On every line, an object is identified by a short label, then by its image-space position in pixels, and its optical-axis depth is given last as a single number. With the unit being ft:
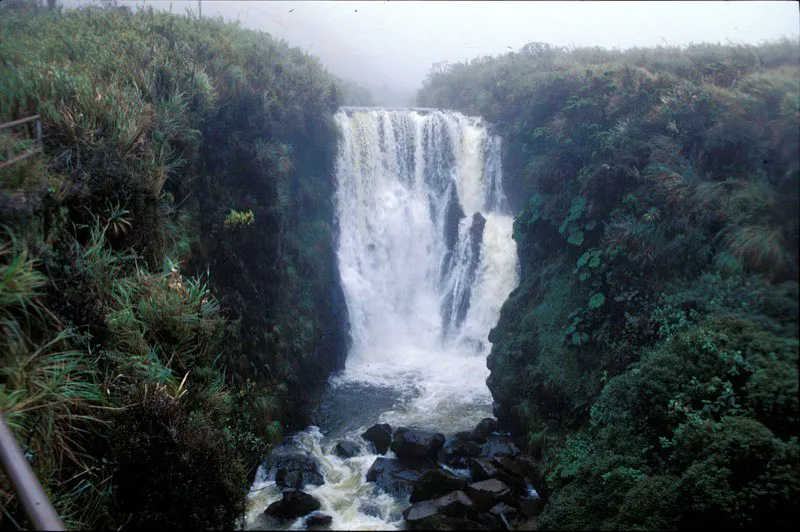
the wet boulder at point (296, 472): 23.63
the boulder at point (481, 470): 23.97
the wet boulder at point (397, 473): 23.82
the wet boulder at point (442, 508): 20.15
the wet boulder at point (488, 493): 21.57
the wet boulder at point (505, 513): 20.38
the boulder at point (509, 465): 24.30
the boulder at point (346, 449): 27.12
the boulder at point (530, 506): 21.11
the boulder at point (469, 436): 27.89
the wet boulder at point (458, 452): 26.05
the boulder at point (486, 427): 28.86
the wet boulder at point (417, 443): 26.48
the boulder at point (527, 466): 24.49
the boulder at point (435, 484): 22.38
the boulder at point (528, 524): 20.08
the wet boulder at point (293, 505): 20.24
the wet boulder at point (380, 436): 27.58
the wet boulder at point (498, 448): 26.30
